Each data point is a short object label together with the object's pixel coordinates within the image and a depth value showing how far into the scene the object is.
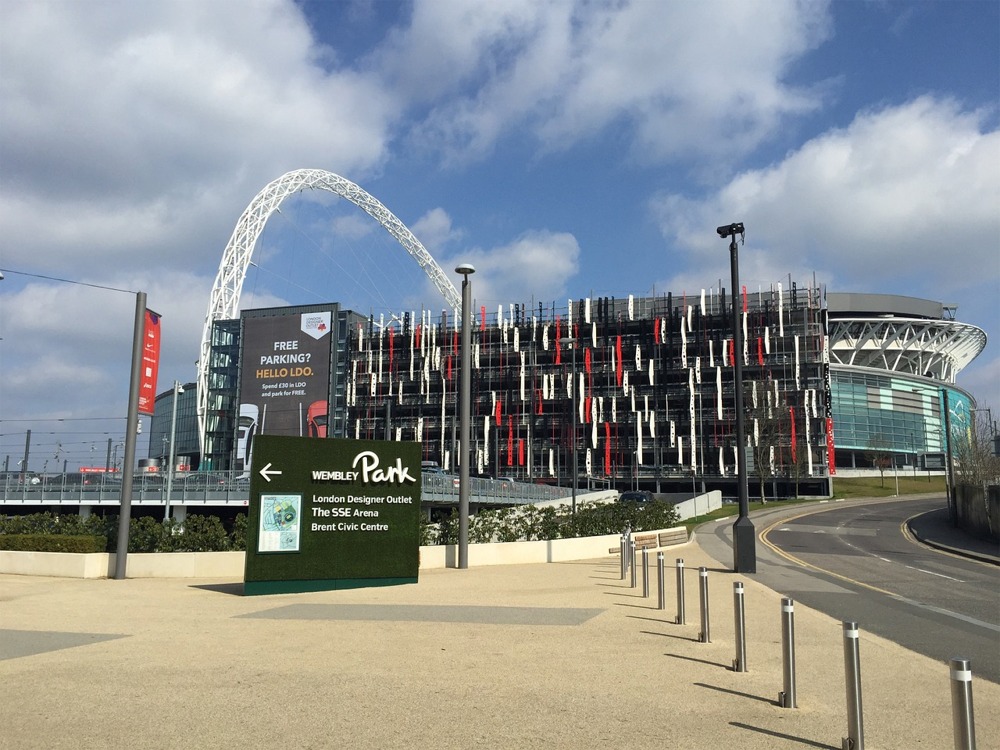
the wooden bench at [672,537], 31.59
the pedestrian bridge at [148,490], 44.66
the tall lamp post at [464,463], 22.02
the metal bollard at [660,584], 14.43
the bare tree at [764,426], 82.88
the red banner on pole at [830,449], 86.75
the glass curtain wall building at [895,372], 115.31
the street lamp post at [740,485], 20.94
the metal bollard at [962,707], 4.59
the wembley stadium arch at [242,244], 100.25
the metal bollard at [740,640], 8.84
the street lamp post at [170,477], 40.29
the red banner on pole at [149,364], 21.88
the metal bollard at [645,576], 16.39
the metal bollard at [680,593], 11.92
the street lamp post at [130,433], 20.25
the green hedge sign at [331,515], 16.83
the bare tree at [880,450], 110.00
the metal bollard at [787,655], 7.23
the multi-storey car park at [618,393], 90.38
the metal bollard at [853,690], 5.88
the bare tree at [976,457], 51.06
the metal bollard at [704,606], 10.40
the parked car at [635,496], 62.26
